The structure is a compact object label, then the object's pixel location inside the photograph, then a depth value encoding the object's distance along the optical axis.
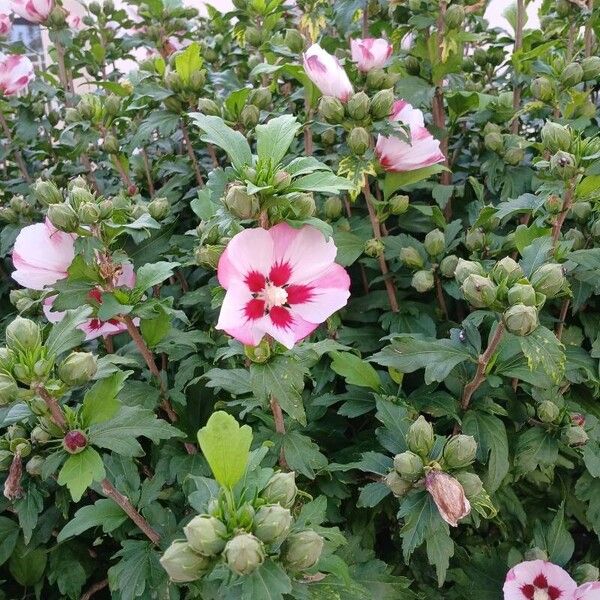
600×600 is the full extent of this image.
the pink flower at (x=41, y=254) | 0.82
